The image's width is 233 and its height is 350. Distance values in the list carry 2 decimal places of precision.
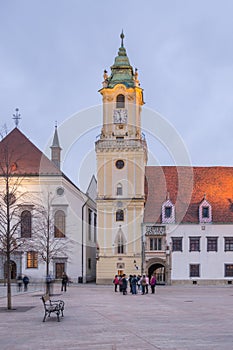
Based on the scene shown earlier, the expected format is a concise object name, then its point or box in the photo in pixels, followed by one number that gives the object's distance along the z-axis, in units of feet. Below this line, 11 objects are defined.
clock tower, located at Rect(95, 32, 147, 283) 194.29
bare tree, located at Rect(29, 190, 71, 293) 188.03
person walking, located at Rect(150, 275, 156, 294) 137.16
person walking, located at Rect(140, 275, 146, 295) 131.32
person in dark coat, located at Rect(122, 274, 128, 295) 129.70
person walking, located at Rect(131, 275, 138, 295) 131.95
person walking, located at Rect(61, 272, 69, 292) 140.40
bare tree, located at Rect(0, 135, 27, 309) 87.20
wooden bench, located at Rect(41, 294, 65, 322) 69.90
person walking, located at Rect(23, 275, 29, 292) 145.94
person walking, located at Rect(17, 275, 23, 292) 148.36
